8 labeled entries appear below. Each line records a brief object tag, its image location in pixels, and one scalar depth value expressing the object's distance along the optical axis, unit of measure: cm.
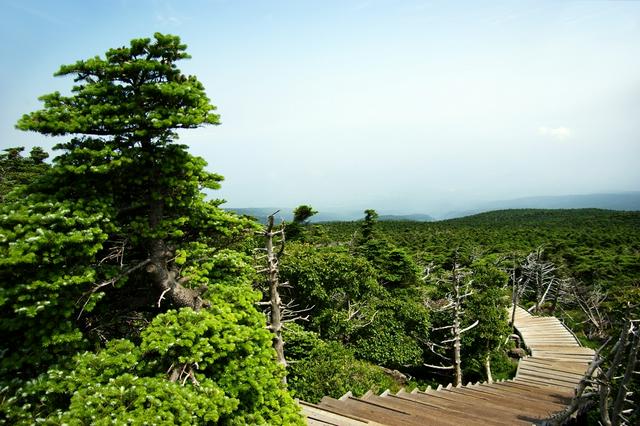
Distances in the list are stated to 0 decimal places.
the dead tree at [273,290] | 966
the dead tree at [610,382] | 676
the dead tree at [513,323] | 1904
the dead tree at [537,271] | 2475
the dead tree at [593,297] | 2013
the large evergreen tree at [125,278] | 519
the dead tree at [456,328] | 1519
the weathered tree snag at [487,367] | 1617
